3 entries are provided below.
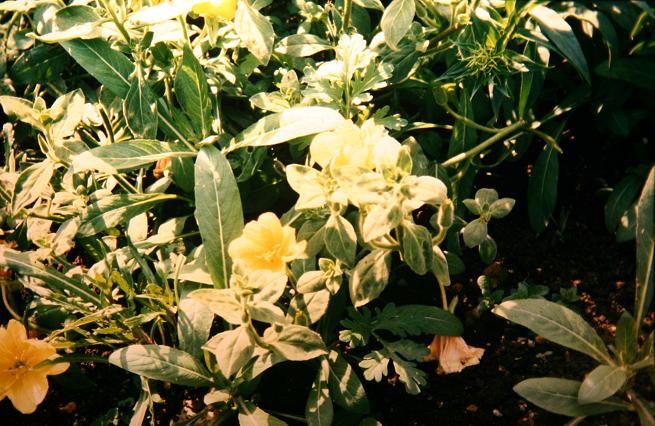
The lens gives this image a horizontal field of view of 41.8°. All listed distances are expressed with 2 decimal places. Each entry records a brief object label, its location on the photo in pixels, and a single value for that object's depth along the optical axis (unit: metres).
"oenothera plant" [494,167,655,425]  0.49
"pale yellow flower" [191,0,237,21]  0.50
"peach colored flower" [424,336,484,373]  0.56
